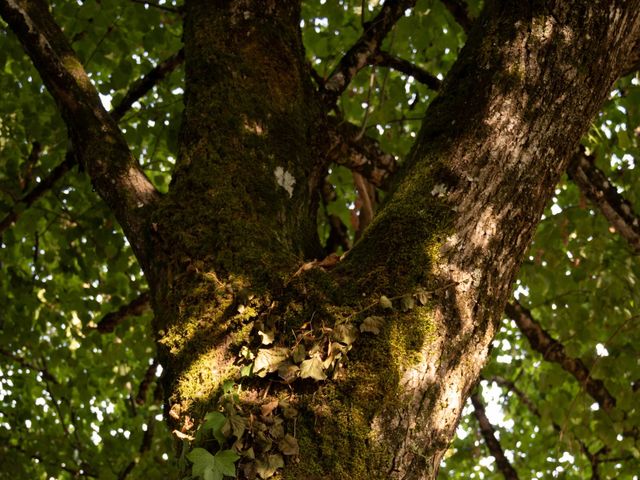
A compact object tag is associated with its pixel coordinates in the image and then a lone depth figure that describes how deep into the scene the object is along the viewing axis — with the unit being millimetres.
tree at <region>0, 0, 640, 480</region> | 3580
